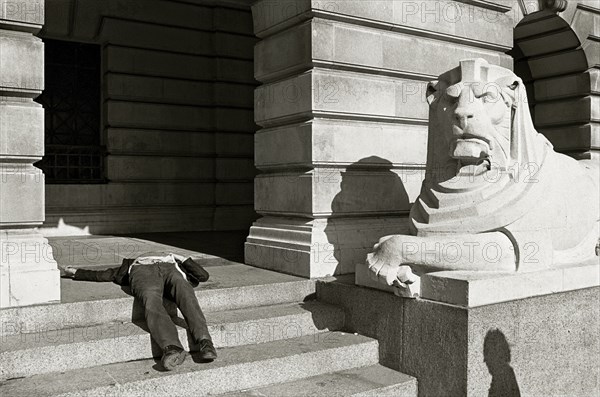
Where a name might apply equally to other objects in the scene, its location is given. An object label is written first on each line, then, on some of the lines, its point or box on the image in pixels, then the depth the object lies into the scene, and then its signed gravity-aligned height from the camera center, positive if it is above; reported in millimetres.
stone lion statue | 5586 +5
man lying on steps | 5078 -925
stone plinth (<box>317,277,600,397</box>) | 5184 -1371
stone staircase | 4789 -1455
